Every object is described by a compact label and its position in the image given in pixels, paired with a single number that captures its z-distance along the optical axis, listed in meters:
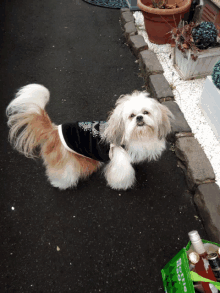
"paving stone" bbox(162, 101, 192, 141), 2.28
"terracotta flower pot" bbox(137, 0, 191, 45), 2.88
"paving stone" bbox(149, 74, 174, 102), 2.60
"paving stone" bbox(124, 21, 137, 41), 3.64
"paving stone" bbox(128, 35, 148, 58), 3.31
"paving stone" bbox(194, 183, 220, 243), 1.70
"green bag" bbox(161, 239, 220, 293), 1.09
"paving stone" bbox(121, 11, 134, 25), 3.94
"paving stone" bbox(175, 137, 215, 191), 1.94
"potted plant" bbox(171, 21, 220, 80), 2.42
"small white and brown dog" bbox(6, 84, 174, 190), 1.51
